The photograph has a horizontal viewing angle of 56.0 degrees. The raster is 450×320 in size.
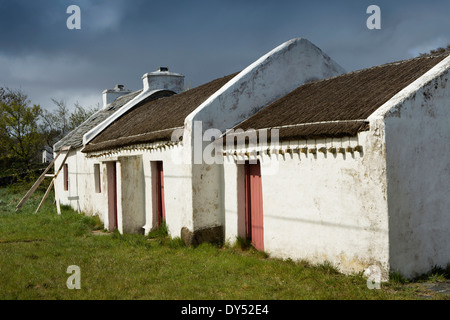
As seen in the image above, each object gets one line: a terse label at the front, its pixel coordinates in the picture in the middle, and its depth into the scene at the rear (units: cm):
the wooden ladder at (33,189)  1738
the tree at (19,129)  2862
